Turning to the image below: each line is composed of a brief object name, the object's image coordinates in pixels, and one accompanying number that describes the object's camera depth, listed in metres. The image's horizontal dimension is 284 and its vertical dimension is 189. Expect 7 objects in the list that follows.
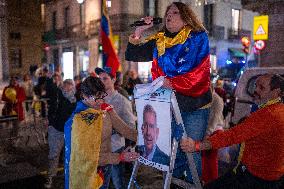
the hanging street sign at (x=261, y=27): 14.22
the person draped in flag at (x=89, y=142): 3.32
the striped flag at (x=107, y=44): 10.95
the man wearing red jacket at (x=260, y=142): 3.29
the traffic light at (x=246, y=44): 20.67
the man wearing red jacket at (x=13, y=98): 12.06
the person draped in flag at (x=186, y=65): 3.31
